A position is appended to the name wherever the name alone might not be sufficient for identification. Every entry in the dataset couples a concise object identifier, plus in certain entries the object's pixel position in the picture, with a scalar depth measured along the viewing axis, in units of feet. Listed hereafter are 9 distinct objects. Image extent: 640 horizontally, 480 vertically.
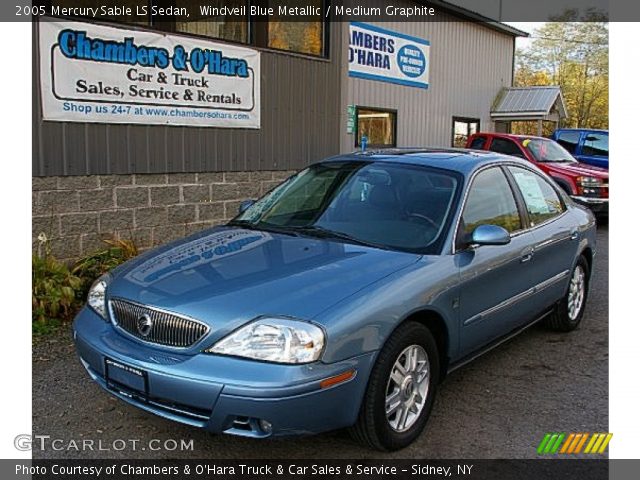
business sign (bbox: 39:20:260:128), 20.71
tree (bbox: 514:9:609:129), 116.98
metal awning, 61.16
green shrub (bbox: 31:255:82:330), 18.01
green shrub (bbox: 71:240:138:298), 20.53
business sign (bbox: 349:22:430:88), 40.90
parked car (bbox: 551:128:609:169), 48.98
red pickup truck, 39.99
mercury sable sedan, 9.62
